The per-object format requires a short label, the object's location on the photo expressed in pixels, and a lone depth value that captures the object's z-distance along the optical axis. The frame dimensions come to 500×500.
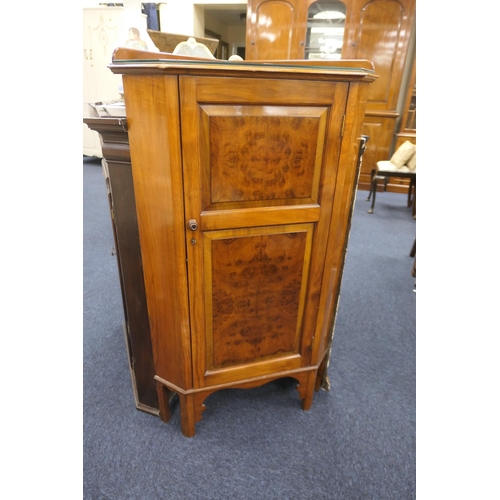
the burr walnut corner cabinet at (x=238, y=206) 0.81
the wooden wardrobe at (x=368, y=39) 3.69
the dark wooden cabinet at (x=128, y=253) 0.98
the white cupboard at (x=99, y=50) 4.17
